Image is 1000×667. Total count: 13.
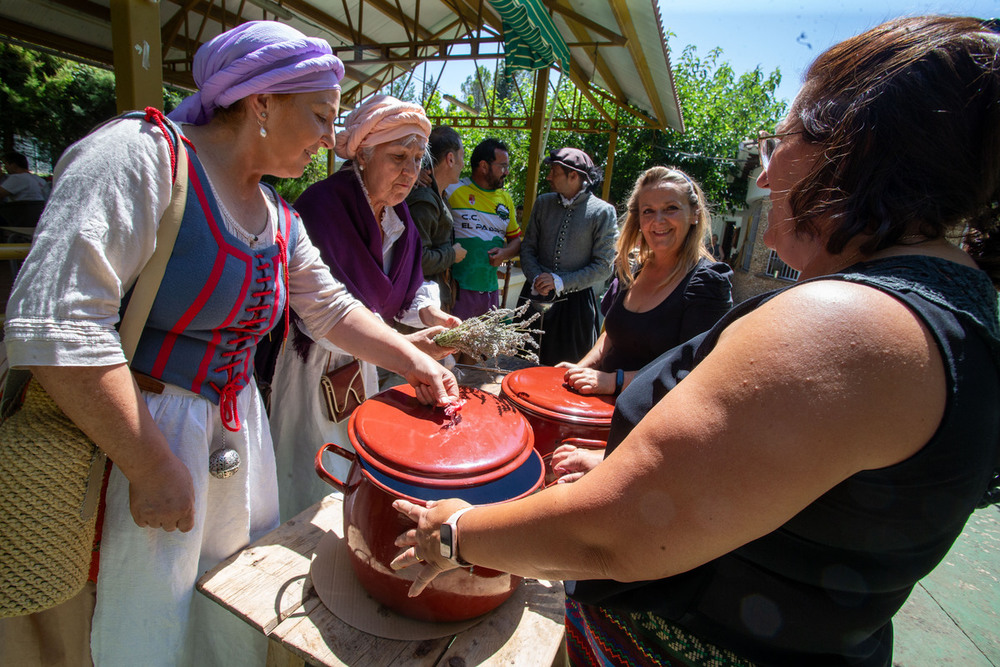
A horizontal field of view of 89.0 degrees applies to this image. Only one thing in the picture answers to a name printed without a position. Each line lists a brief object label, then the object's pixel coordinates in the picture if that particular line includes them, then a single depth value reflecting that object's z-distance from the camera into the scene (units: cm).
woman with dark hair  59
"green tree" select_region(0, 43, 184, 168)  1377
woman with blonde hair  218
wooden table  118
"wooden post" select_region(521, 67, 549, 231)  554
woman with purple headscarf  96
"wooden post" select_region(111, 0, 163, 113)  222
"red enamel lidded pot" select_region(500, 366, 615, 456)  158
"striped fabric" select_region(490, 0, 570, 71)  361
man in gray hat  378
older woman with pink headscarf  201
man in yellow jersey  384
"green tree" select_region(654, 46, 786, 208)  1450
